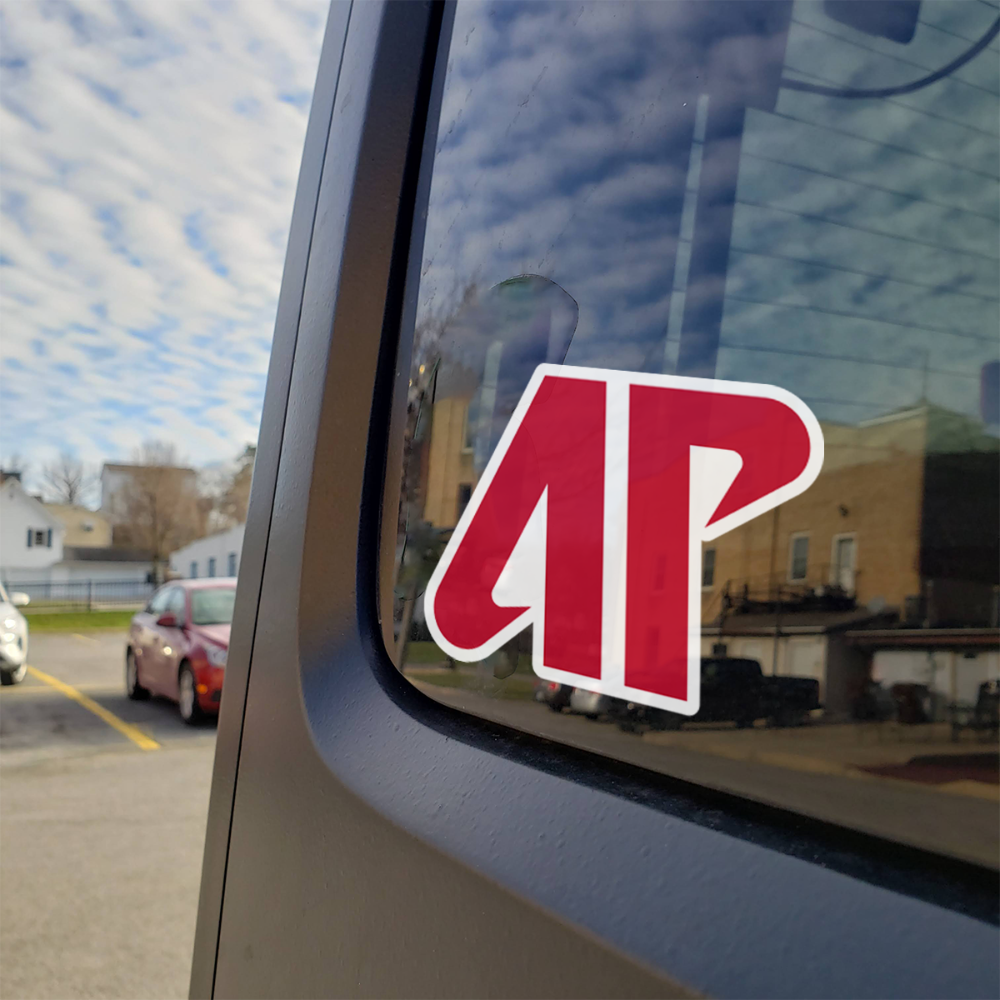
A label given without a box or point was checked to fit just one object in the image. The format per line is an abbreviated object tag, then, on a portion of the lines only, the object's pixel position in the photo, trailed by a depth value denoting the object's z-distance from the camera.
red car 8.45
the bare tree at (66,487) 63.16
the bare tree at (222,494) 49.56
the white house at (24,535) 52.56
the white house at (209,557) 44.00
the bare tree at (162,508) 52.34
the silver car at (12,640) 11.13
